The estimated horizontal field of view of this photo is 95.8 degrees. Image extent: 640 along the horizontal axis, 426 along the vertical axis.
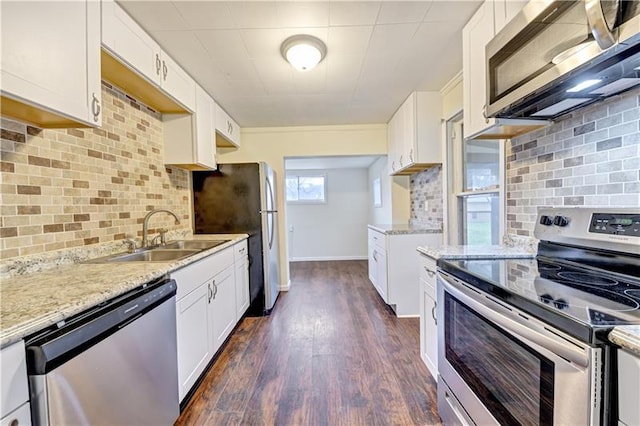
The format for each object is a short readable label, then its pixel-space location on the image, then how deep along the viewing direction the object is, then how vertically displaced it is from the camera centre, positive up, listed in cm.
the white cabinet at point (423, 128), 297 +82
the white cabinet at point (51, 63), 101 +59
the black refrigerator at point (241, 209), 311 +2
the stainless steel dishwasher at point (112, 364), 82 -53
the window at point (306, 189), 645 +45
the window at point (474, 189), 224 +15
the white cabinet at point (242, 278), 278 -69
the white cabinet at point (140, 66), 151 +90
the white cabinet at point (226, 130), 308 +93
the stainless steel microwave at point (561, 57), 82 +50
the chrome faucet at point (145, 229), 209 -13
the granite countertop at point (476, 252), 151 -25
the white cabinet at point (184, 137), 251 +64
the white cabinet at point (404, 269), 303 -65
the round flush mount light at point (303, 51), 192 +109
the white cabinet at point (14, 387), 72 -45
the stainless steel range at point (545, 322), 72 -36
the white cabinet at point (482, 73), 148 +79
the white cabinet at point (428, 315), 171 -68
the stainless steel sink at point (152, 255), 181 -31
